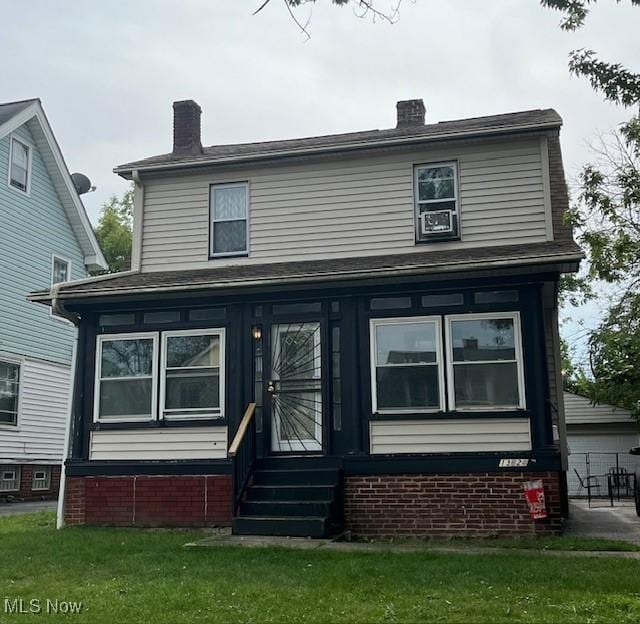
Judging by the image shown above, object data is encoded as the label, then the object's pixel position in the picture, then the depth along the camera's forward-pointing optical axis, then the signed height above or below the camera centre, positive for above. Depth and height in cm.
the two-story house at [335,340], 1014 +158
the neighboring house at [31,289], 1875 +392
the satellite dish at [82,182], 2366 +801
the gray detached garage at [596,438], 2439 +49
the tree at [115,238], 3681 +990
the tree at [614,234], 927 +311
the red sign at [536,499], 959 -52
